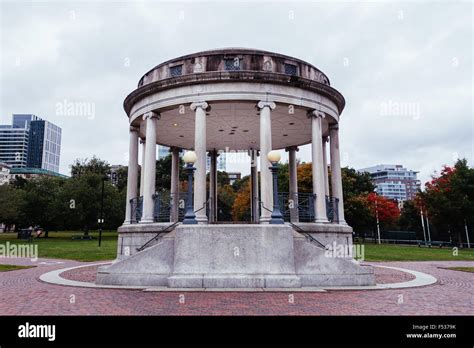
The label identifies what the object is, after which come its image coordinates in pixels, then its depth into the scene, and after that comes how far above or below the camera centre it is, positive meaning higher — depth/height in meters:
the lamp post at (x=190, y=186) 14.75 +1.79
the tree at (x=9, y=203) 52.28 +4.23
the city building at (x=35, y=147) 194.38 +45.83
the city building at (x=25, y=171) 150.75 +25.41
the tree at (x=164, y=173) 73.62 +11.83
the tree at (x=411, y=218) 75.38 +2.04
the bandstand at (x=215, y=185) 14.04 +2.85
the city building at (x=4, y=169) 128.57 +23.17
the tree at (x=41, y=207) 60.25 +4.08
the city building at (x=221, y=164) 157.73 +28.64
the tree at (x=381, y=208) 62.24 +3.61
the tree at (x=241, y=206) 64.50 +4.32
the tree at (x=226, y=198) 69.56 +6.29
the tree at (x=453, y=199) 54.06 +4.38
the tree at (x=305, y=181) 51.66 +6.87
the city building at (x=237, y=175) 184.23 +28.85
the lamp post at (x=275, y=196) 14.50 +1.35
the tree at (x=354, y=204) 56.53 +3.81
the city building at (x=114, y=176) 103.26 +15.84
